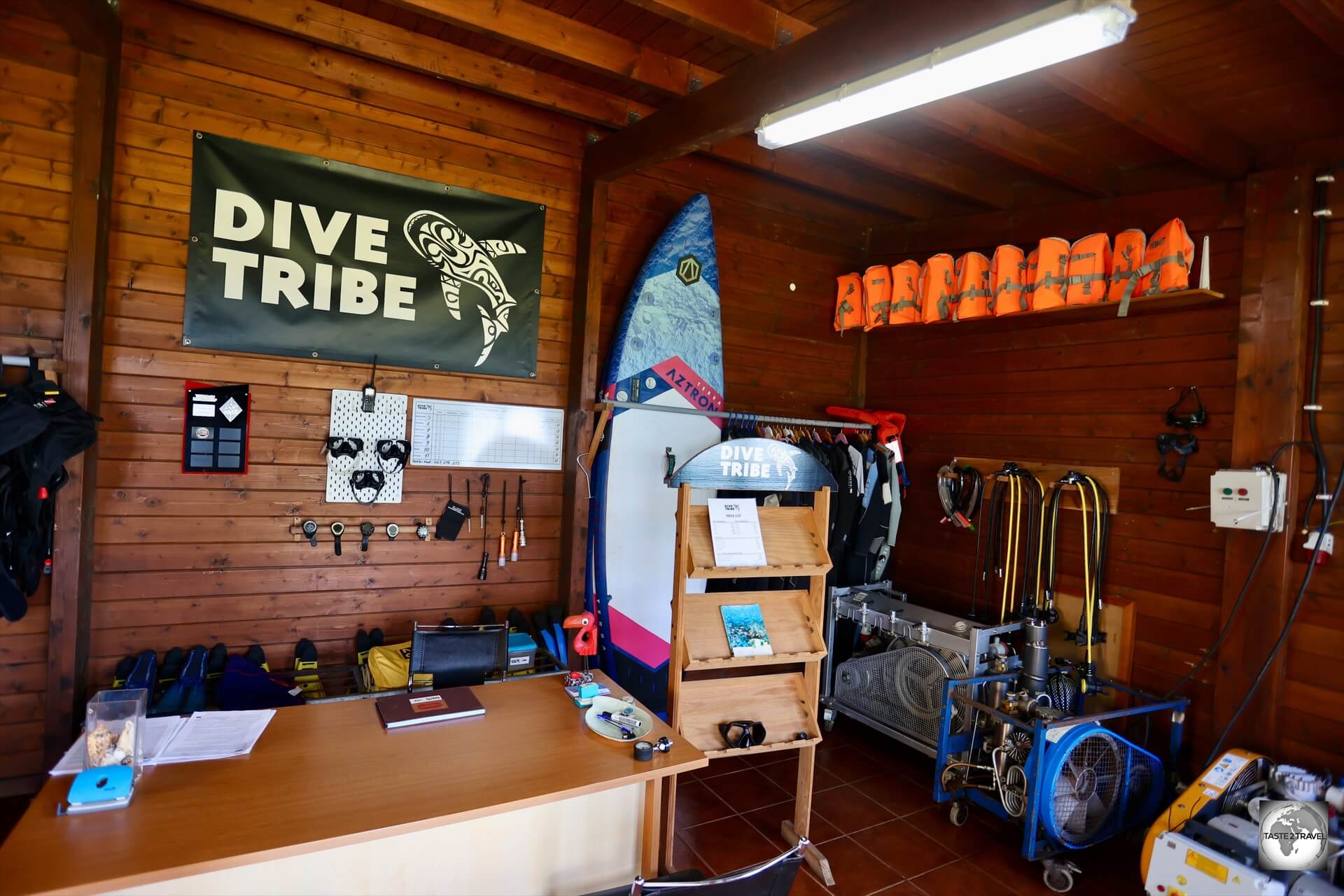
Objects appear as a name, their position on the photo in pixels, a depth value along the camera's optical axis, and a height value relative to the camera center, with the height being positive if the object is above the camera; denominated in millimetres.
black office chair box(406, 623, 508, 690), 2484 -790
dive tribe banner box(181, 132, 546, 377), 2947 +704
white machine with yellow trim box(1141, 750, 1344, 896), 2232 -1229
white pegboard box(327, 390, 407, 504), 3191 -29
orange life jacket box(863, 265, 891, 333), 4309 +948
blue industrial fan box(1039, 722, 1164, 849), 2717 -1264
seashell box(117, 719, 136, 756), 1708 -788
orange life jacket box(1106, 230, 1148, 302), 3234 +920
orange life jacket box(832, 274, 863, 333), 4527 +942
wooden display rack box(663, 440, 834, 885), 2609 -750
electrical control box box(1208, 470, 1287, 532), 2914 -112
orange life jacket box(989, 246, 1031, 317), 3684 +914
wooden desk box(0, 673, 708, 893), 1451 -876
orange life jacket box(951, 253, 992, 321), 3850 +920
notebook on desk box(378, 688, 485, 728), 2090 -850
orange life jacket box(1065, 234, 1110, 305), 3365 +916
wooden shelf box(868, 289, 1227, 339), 3197 +770
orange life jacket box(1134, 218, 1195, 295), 3094 +911
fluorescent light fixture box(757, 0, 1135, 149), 1690 +1063
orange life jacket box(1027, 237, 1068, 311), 3482 +914
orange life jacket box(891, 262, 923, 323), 4148 +924
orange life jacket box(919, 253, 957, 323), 3992 +928
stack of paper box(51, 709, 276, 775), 1776 -860
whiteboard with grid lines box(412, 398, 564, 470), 3367 -26
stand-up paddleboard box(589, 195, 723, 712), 3650 +9
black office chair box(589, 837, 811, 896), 1349 -840
